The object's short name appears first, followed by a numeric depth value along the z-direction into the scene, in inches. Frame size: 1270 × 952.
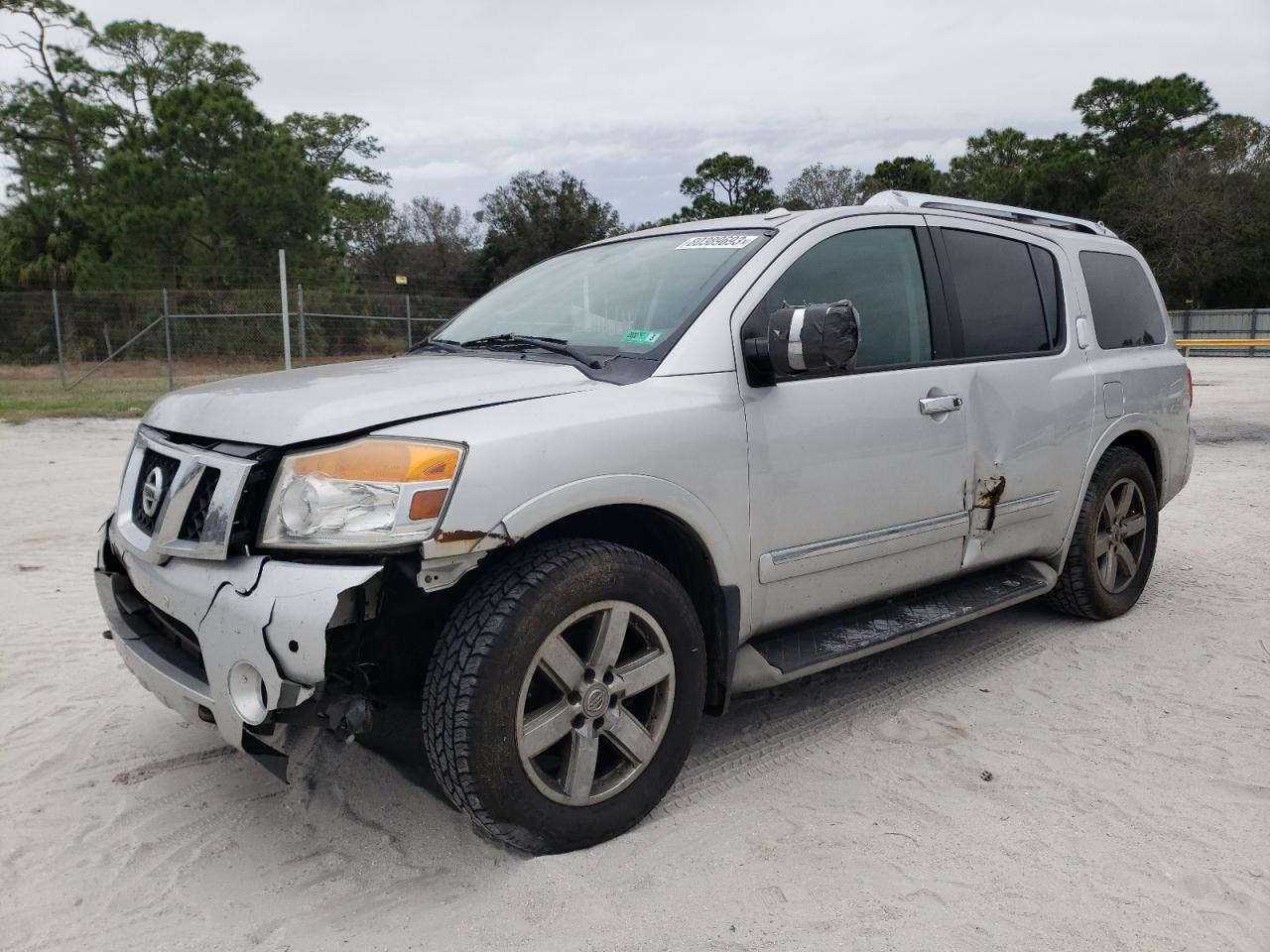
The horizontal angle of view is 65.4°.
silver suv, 97.7
